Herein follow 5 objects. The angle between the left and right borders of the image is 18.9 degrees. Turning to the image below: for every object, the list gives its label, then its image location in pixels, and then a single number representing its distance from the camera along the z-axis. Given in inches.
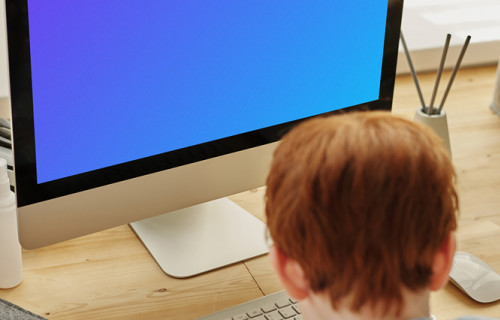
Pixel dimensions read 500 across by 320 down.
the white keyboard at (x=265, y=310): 60.5
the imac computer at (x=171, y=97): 57.6
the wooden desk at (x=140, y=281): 61.9
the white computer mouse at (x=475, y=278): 62.6
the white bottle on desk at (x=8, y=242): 61.4
